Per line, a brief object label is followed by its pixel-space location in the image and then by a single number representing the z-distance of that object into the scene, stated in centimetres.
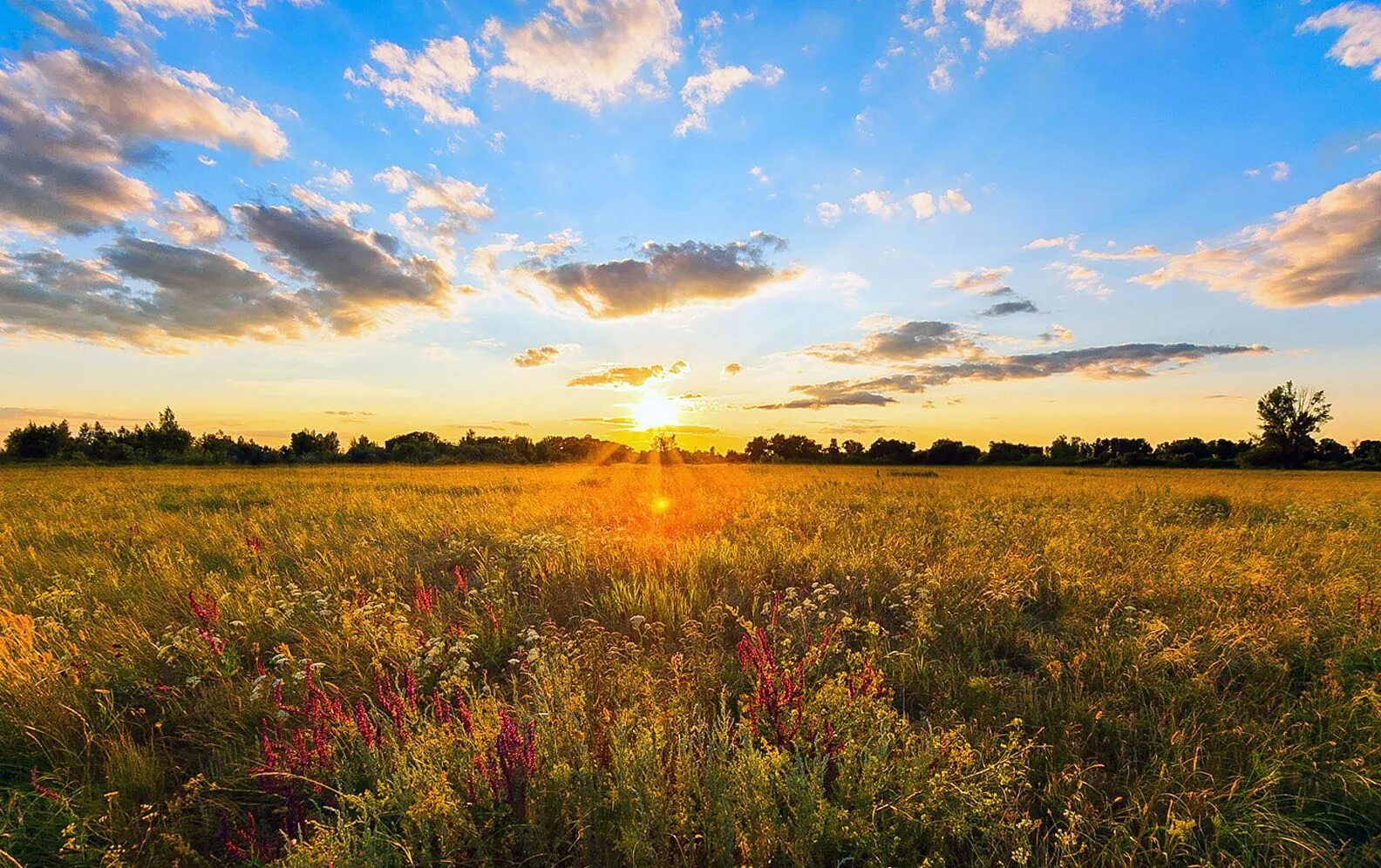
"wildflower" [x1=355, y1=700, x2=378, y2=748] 252
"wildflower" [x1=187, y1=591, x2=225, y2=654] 355
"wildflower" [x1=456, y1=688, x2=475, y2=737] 256
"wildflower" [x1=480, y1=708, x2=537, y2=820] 232
